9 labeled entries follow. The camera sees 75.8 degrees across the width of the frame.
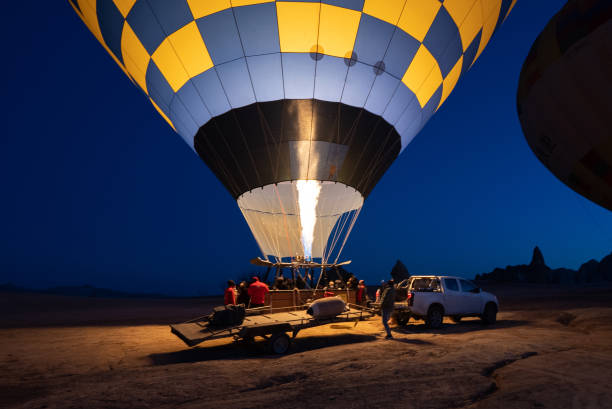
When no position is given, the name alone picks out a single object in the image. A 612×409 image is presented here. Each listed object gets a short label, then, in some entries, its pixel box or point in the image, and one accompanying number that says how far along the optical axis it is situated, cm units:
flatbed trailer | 714
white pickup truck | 1021
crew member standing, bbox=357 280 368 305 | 1254
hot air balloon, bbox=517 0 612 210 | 817
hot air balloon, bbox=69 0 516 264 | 1065
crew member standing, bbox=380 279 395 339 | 905
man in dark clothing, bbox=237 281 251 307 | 1020
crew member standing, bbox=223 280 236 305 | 870
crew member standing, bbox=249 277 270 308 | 932
